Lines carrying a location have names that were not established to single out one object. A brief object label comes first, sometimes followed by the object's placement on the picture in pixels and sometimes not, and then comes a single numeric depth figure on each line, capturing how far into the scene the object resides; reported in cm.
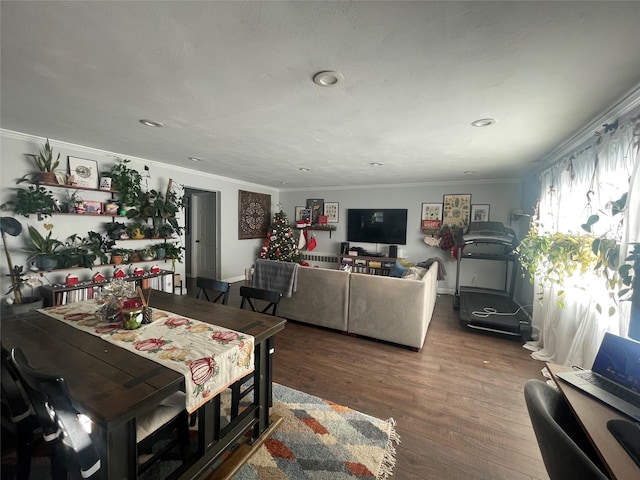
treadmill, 341
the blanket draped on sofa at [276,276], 351
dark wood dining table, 98
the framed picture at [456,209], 536
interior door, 581
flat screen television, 594
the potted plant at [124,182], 371
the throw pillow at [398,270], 427
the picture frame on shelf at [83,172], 337
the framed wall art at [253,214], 617
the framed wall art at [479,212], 523
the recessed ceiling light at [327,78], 160
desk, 79
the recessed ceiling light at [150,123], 247
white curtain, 179
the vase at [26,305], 268
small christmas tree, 614
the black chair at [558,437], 76
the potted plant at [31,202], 287
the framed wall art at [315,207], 686
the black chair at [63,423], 95
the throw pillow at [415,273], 341
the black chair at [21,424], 122
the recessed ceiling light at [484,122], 224
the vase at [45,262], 303
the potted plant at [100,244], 344
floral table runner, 121
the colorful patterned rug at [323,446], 151
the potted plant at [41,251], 303
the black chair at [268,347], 169
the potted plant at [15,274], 276
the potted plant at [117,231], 374
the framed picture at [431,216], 558
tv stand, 586
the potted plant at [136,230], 393
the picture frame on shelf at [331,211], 667
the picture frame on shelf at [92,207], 351
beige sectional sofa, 295
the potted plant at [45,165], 304
